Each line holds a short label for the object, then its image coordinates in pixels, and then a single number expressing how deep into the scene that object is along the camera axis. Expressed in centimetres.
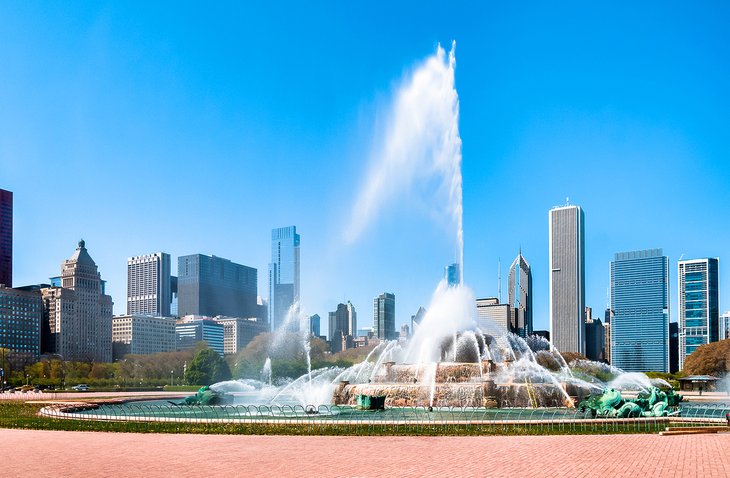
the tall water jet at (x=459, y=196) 4888
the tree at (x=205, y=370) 9438
